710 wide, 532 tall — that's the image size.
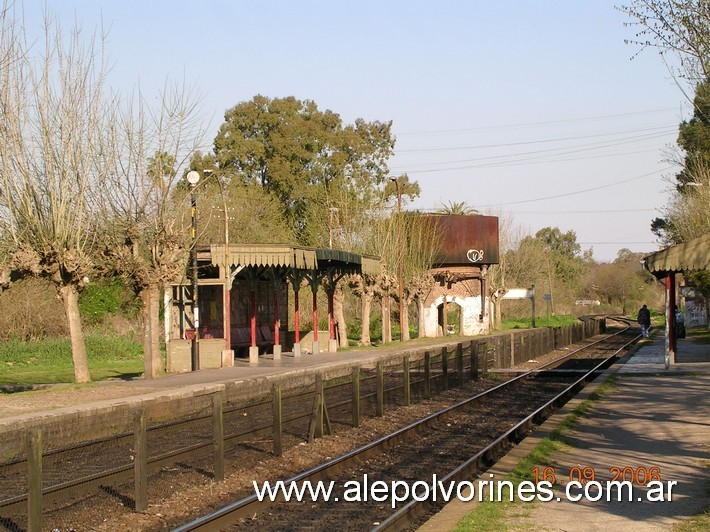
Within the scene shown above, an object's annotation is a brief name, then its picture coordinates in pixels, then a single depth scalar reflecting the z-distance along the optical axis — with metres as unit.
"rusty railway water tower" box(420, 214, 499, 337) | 63.03
